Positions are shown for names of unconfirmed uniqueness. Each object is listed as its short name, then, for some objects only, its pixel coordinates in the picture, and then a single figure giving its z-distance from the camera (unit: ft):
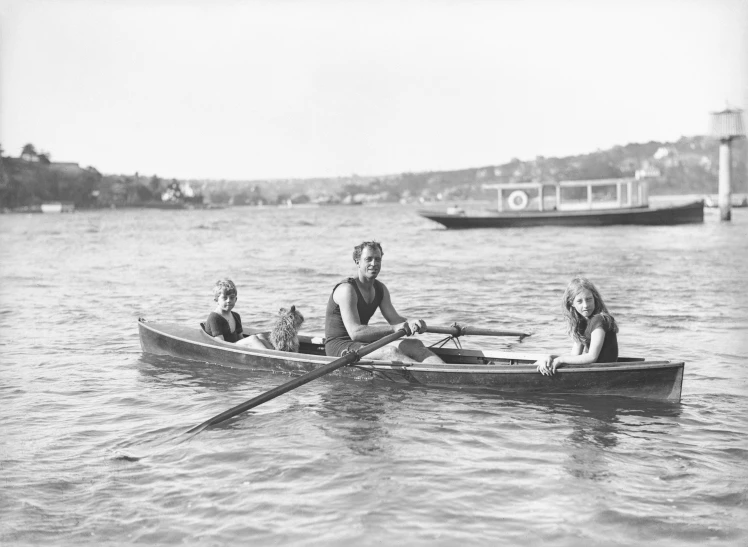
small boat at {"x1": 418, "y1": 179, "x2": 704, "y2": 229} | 169.68
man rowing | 29.84
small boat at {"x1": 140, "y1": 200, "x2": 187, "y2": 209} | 580.38
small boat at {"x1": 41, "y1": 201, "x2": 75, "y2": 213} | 466.29
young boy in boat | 33.69
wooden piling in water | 170.30
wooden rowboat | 27.99
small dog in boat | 33.94
